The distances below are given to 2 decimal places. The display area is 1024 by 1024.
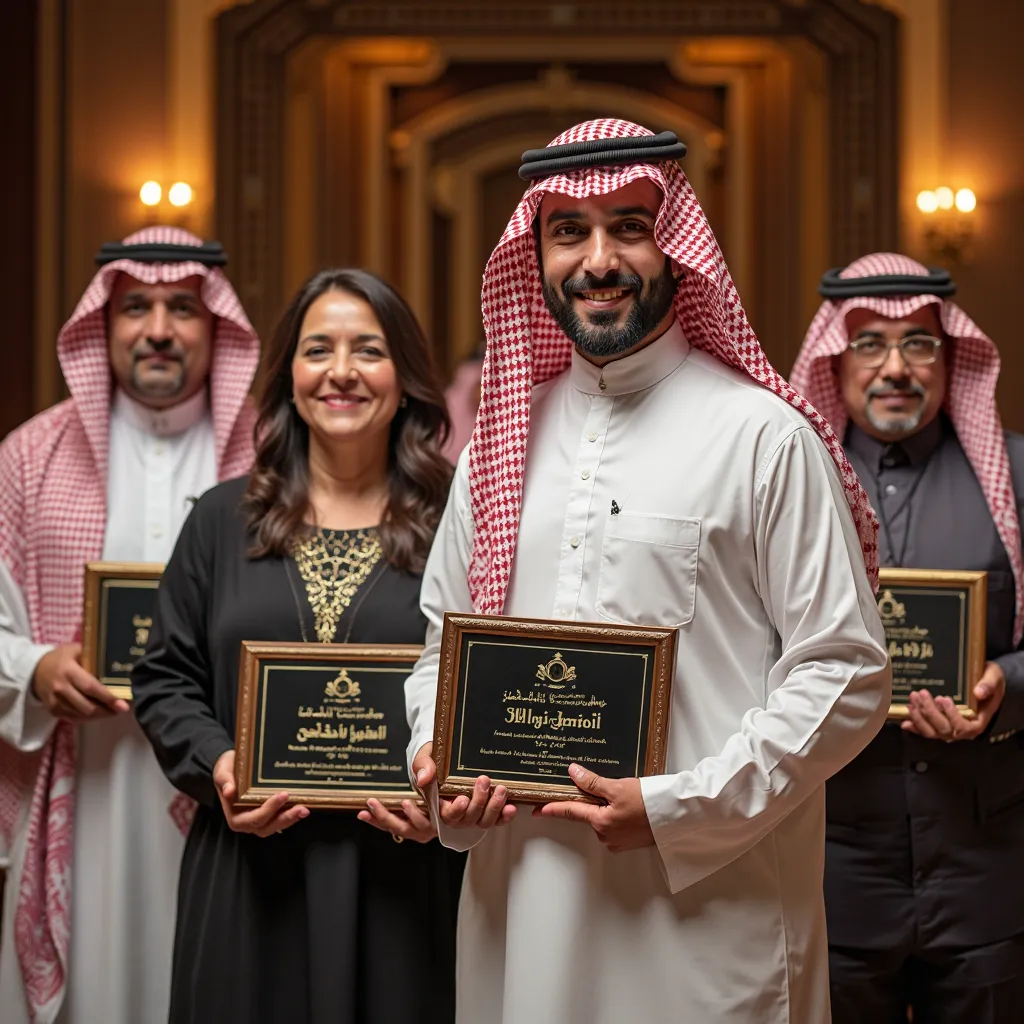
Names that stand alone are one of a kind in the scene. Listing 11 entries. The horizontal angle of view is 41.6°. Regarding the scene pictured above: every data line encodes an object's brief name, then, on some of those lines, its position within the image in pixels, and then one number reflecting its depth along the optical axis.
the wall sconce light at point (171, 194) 7.18
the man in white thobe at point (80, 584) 2.87
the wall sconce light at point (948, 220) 7.03
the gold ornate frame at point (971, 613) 2.63
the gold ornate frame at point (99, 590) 2.77
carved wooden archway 7.10
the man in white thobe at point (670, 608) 1.91
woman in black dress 2.40
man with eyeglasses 2.70
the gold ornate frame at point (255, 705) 2.33
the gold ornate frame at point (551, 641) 1.90
